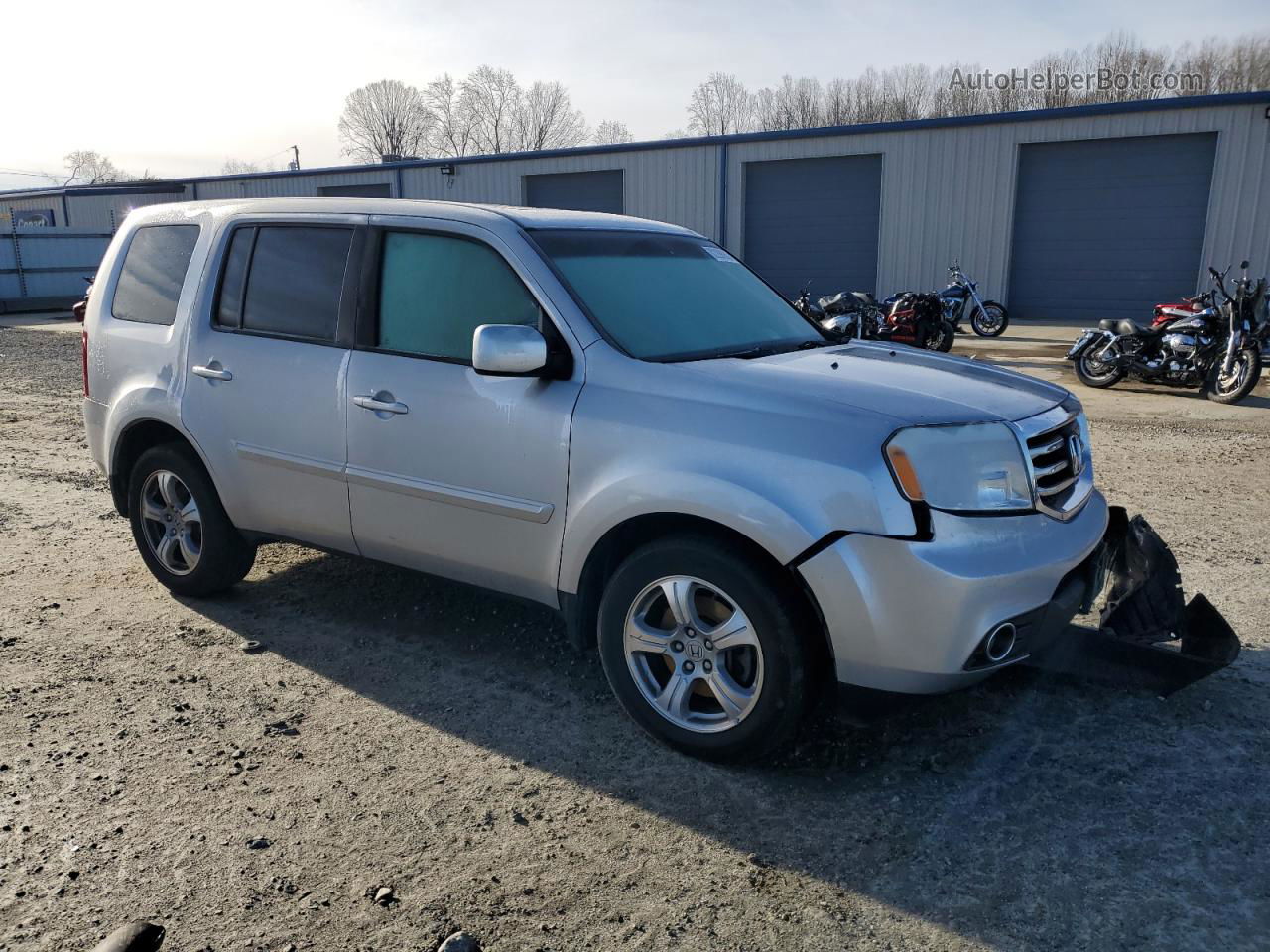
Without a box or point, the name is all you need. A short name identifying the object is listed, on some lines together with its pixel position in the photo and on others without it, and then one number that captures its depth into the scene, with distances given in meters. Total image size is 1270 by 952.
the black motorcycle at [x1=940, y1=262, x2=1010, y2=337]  18.45
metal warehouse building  19.50
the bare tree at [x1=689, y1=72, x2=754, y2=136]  67.69
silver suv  2.98
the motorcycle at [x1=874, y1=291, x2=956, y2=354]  15.11
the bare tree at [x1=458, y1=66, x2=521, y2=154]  72.25
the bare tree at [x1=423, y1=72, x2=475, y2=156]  72.81
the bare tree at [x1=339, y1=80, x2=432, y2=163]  74.00
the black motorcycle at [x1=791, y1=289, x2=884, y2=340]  14.80
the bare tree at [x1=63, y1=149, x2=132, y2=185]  82.86
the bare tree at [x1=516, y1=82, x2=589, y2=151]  71.44
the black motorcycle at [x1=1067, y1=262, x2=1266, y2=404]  11.23
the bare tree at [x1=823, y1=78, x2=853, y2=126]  62.12
